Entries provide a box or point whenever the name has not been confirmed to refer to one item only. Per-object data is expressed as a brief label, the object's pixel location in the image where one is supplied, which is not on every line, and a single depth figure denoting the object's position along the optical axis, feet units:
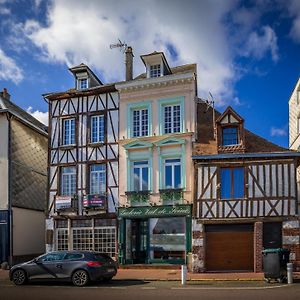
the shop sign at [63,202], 55.22
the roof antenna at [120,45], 59.66
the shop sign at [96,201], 53.79
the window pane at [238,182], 48.41
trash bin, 36.50
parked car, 36.19
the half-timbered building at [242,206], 47.12
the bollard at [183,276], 37.06
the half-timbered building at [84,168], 54.45
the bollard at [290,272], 35.86
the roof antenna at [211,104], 56.34
